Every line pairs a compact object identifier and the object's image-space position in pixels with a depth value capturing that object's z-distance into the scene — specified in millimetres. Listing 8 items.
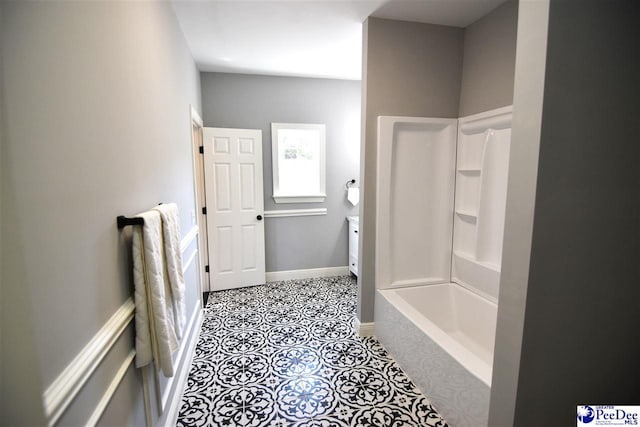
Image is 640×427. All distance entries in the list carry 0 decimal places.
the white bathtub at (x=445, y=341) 1565
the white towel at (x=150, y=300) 1175
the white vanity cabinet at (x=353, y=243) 3884
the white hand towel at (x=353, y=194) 4000
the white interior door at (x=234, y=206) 3482
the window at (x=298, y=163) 3771
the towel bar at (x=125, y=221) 1133
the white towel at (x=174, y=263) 1351
